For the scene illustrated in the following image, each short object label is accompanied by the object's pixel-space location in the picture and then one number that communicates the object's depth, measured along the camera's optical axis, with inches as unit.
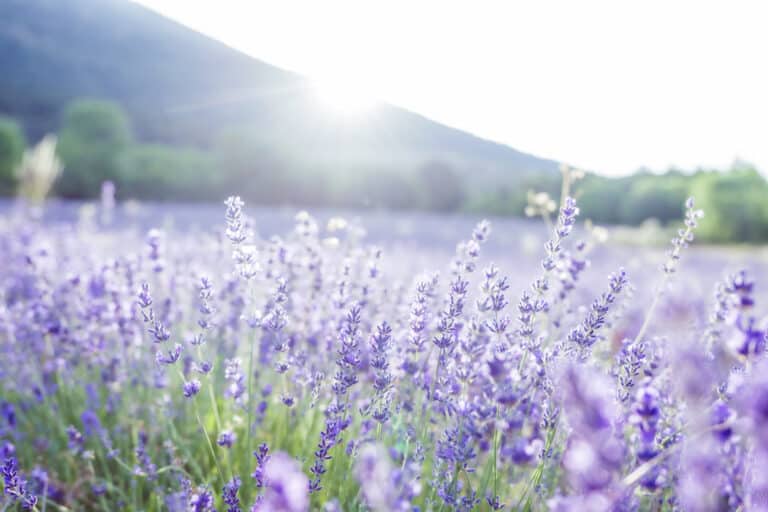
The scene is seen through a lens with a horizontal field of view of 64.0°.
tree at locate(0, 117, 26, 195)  1065.5
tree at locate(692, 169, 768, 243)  756.6
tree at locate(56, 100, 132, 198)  1049.5
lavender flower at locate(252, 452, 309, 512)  28.3
